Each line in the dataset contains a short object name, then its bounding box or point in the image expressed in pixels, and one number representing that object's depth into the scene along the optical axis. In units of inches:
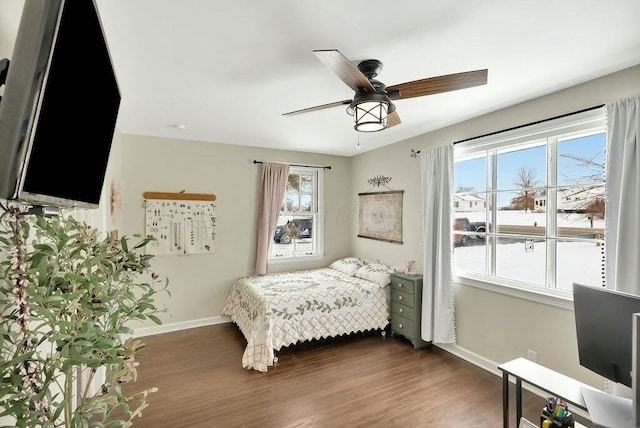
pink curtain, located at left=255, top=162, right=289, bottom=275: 174.9
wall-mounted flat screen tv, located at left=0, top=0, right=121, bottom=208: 23.9
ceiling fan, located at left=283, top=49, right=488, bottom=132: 67.6
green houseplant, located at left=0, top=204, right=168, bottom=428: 27.4
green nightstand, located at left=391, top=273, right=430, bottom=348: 138.1
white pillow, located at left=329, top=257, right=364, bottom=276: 174.7
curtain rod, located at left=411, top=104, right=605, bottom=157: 91.5
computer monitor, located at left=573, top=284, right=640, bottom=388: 55.1
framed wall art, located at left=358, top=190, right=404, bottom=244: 165.6
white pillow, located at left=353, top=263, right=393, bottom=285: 152.1
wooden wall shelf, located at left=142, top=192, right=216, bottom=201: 155.4
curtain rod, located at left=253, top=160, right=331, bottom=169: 177.3
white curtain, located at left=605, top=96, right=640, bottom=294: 80.0
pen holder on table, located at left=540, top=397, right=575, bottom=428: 59.5
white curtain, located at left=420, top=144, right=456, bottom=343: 130.5
